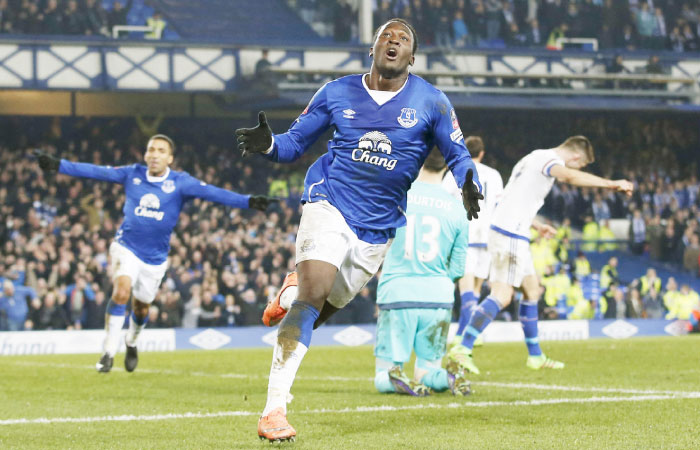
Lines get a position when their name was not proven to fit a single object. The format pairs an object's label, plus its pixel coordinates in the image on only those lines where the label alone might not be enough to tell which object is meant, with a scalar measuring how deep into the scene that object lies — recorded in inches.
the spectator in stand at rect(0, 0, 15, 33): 1107.2
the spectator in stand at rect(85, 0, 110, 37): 1117.7
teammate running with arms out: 504.1
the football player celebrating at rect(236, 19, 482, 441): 268.5
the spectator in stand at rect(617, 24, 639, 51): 1317.7
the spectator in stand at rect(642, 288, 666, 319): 975.0
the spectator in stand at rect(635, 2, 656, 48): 1321.4
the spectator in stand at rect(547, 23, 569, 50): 1295.5
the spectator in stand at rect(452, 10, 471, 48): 1258.6
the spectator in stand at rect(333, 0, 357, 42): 1205.7
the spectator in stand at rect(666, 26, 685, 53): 1324.4
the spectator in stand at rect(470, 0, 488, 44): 1276.7
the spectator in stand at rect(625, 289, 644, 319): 967.6
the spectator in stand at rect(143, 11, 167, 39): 1145.4
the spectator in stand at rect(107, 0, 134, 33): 1128.2
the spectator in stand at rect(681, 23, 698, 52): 1334.9
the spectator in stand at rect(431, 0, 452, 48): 1229.1
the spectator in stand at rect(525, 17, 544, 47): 1284.4
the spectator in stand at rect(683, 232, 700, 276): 1116.5
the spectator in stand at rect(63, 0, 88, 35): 1112.2
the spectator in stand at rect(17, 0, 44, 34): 1106.1
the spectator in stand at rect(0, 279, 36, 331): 826.8
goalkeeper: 371.9
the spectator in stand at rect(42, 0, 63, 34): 1107.9
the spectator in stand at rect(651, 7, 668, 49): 1305.4
